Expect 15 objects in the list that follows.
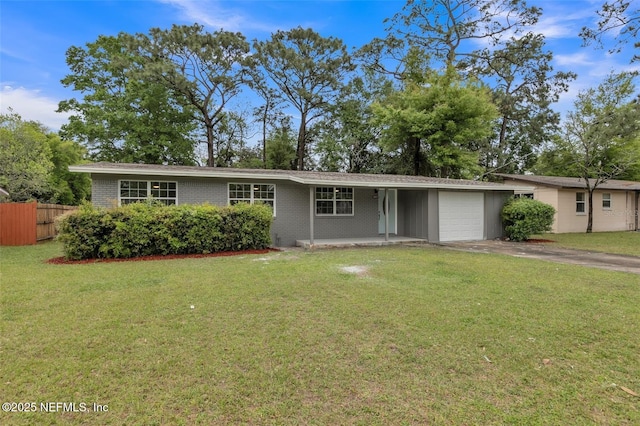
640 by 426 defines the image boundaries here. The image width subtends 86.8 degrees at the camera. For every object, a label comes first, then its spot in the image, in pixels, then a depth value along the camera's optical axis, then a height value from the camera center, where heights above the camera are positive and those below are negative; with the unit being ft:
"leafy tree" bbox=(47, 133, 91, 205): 85.87 +10.37
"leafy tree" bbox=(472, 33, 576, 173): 79.92 +29.48
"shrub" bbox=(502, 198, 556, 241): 43.50 -1.06
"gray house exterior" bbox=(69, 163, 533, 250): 35.01 +1.64
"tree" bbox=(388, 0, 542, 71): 74.69 +42.31
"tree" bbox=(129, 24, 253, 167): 70.38 +32.51
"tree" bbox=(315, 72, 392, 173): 83.87 +20.38
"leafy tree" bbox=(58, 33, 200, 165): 73.31 +22.81
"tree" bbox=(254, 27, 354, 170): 78.38 +34.14
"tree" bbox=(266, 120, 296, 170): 90.38 +16.45
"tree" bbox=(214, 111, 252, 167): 91.50 +19.81
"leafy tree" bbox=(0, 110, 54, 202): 58.44 +9.17
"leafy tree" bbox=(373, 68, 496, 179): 65.77 +18.44
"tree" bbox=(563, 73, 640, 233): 56.08 +13.24
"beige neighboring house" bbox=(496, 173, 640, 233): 59.26 +1.47
